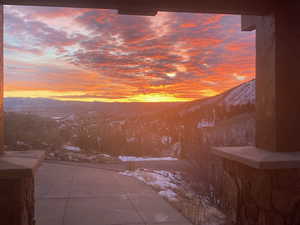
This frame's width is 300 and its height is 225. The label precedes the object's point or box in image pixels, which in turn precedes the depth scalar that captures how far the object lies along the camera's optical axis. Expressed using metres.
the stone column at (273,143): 2.65
